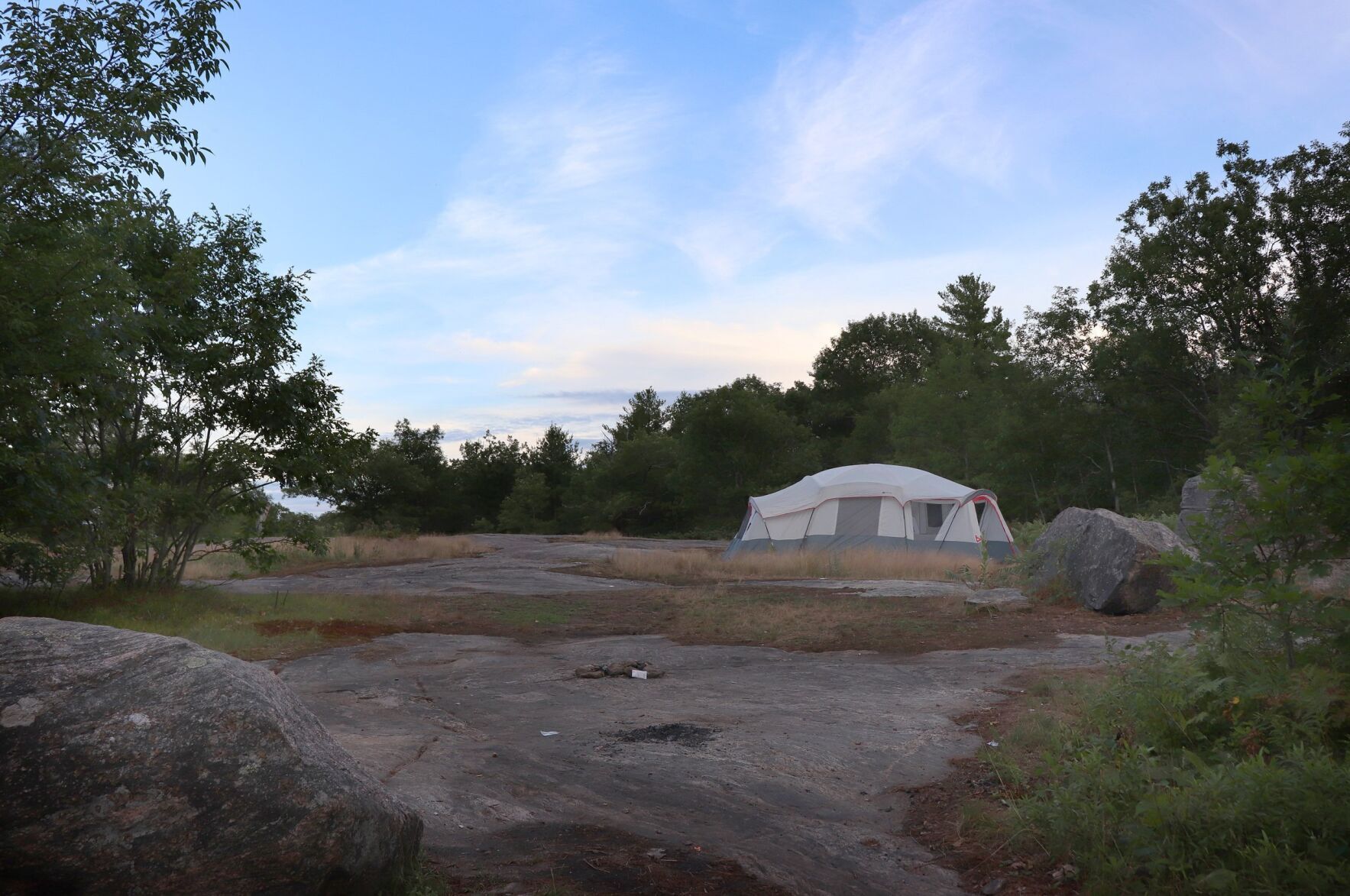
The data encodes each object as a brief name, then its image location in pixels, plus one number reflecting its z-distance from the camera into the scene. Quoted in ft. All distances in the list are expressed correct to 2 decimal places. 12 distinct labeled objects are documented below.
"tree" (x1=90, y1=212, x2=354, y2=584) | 44.83
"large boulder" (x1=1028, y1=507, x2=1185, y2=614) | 41.60
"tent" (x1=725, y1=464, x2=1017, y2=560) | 83.35
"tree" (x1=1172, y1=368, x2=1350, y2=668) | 13.66
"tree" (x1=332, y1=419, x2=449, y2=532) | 184.55
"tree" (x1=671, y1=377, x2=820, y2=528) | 174.60
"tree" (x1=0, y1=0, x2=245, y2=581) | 31.07
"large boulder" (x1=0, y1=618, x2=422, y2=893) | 10.30
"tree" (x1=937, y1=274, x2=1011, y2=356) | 206.49
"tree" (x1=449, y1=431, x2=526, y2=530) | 202.08
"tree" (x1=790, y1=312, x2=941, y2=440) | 212.02
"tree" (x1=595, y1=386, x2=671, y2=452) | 224.33
